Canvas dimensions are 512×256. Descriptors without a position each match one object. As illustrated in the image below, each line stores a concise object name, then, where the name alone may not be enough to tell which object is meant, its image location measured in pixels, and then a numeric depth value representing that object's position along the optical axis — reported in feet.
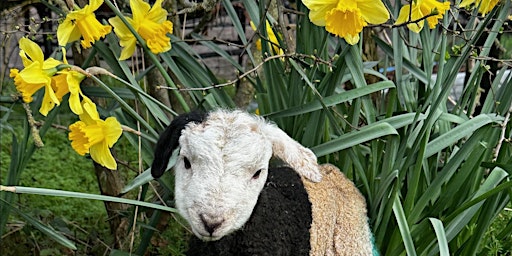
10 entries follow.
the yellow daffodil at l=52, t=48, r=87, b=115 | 6.31
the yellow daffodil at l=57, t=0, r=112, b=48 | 6.45
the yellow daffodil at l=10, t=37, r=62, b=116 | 6.09
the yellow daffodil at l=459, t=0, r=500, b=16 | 7.22
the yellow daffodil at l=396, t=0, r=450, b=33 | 6.63
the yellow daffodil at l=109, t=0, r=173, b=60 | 6.97
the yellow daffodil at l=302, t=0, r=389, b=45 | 6.17
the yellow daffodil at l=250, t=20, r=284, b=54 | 8.32
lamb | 5.98
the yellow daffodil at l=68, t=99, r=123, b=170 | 6.57
